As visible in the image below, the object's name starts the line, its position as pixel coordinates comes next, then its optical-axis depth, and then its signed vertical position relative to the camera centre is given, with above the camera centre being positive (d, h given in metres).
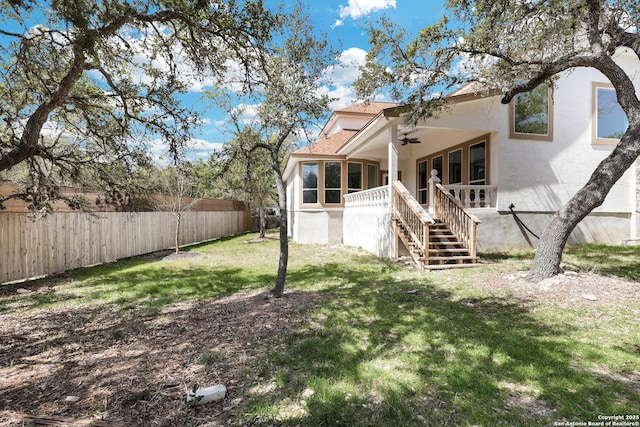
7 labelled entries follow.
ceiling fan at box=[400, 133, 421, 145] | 10.81 +2.48
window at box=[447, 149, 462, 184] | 11.53 +1.69
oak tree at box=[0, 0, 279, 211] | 3.86 +2.11
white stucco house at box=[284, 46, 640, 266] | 9.17 +1.41
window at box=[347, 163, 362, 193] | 14.32 +1.61
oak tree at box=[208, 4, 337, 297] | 5.53 +2.24
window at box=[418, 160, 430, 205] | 13.62 +1.39
